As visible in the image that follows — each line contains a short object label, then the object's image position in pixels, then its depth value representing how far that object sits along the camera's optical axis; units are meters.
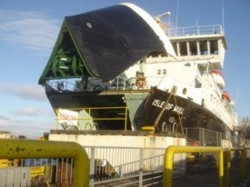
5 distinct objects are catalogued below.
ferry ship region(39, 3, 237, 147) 15.52
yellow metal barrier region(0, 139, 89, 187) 1.73
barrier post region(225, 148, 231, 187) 7.87
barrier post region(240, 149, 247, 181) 10.21
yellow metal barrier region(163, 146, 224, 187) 3.97
